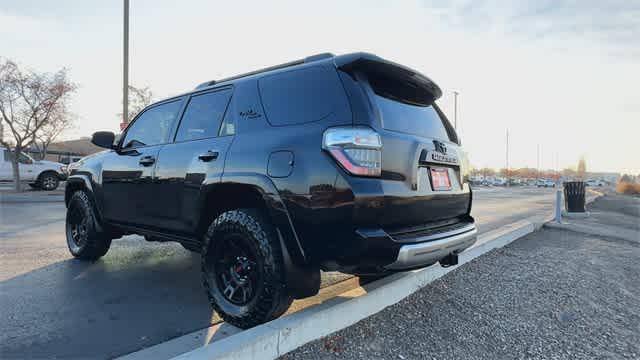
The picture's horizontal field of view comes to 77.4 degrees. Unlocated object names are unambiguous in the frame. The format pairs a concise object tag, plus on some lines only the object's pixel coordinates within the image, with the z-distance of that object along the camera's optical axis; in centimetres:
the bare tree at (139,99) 2575
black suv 235
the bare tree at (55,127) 1991
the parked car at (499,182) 7157
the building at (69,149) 3766
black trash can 1133
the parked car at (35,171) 1853
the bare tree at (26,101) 1794
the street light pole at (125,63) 1295
